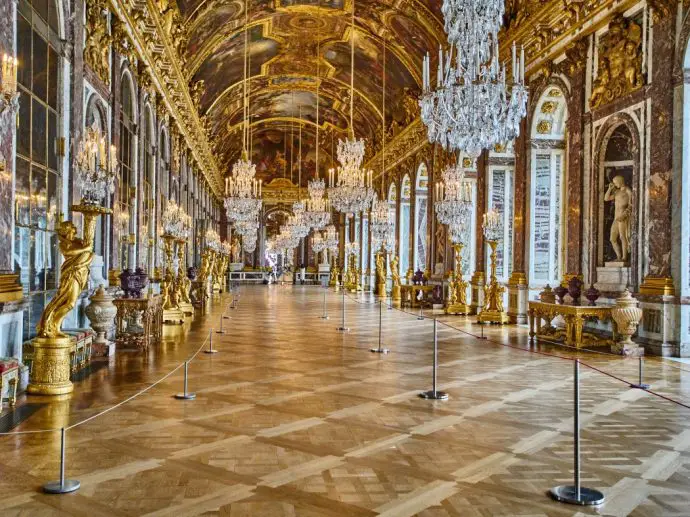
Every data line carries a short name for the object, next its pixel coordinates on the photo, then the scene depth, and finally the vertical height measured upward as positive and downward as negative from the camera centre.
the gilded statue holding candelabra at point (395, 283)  24.94 -1.03
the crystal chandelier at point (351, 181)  15.09 +1.79
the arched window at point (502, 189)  18.50 +2.04
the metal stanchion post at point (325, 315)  16.96 -1.58
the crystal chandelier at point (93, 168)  7.47 +1.00
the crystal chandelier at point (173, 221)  13.89 +0.75
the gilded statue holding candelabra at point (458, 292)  18.56 -0.97
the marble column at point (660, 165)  10.49 +1.59
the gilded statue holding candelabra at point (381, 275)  27.69 -0.77
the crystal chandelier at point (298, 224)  31.40 +1.65
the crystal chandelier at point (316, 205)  21.23 +1.71
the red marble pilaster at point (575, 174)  13.36 +1.81
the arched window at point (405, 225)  29.89 +1.55
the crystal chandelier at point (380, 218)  24.28 +1.50
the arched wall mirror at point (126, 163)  13.15 +1.96
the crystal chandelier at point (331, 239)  41.94 +1.19
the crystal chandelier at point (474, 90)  7.92 +2.08
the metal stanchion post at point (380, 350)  10.32 -1.48
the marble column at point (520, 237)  15.87 +0.57
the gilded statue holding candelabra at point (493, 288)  15.71 -0.71
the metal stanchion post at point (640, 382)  7.25 -1.41
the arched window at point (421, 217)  27.73 +1.79
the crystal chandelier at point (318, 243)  42.91 +0.95
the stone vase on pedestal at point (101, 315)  9.17 -0.87
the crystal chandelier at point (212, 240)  26.15 +0.66
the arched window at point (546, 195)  15.80 +1.60
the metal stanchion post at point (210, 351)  10.00 -1.47
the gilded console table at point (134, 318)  10.32 -1.06
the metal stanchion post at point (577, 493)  3.86 -1.42
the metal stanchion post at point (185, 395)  6.53 -1.43
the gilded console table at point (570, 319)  11.05 -1.07
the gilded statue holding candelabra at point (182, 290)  16.30 -0.91
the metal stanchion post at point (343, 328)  13.80 -1.53
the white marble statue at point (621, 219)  12.13 +0.79
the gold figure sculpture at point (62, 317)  6.75 -0.68
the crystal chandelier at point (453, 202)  15.33 +1.36
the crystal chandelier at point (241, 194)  17.81 +1.72
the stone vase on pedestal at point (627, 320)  10.27 -0.93
